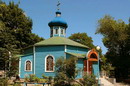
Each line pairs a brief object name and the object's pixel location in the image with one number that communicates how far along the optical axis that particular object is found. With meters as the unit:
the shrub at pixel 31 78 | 19.38
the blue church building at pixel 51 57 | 20.86
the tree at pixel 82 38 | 47.91
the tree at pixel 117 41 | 26.53
